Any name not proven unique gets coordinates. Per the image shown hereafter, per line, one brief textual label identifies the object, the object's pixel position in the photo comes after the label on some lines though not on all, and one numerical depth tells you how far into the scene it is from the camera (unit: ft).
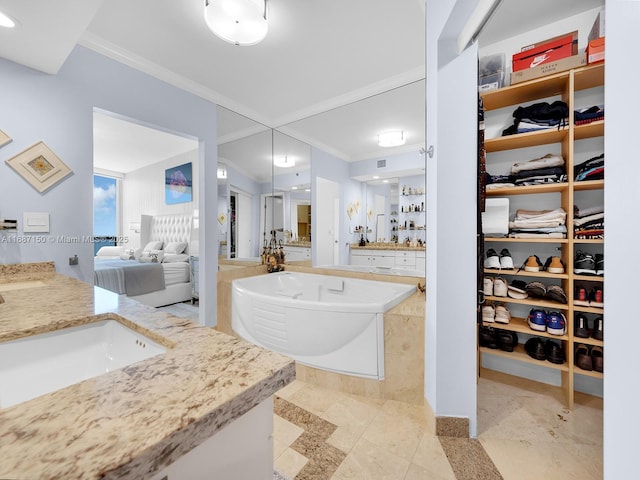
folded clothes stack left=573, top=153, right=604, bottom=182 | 5.30
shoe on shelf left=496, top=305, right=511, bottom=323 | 6.25
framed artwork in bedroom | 15.32
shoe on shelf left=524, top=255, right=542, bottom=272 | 6.06
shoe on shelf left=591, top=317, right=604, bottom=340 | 5.26
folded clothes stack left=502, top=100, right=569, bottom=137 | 5.67
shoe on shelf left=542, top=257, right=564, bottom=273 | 5.77
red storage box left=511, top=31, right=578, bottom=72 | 5.47
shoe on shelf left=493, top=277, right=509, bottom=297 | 6.23
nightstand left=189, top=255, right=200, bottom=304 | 13.68
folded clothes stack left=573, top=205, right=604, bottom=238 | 5.33
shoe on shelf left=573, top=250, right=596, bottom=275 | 5.40
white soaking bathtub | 5.85
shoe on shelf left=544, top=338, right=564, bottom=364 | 5.73
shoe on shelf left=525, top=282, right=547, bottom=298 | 5.92
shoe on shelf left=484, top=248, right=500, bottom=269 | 6.39
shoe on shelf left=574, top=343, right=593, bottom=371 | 5.40
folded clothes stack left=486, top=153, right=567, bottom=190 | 5.81
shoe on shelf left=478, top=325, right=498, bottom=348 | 6.54
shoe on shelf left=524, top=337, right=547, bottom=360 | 5.91
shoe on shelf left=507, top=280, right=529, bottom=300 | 6.11
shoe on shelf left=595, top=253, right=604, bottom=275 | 5.34
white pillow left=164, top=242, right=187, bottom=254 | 15.06
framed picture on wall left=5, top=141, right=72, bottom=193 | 5.66
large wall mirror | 8.14
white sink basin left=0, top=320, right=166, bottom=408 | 2.16
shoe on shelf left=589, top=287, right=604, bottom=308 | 5.28
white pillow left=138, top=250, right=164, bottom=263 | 13.46
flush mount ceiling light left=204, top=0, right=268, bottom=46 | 4.96
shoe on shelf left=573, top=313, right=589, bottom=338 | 5.45
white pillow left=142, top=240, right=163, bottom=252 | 15.81
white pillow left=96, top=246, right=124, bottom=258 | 16.26
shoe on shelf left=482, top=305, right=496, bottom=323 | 6.27
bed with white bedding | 11.25
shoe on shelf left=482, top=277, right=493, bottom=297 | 6.31
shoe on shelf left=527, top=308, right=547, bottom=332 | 5.86
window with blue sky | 19.08
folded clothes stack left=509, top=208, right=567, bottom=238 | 5.74
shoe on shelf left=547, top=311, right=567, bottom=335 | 5.65
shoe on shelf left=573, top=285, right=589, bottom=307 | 5.39
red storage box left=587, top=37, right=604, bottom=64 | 4.99
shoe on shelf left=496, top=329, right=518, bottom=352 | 6.35
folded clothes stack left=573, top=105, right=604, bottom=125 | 5.28
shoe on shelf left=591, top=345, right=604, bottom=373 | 5.28
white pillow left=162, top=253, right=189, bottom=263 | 14.12
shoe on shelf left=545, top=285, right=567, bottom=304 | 5.60
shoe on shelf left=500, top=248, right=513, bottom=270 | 6.33
